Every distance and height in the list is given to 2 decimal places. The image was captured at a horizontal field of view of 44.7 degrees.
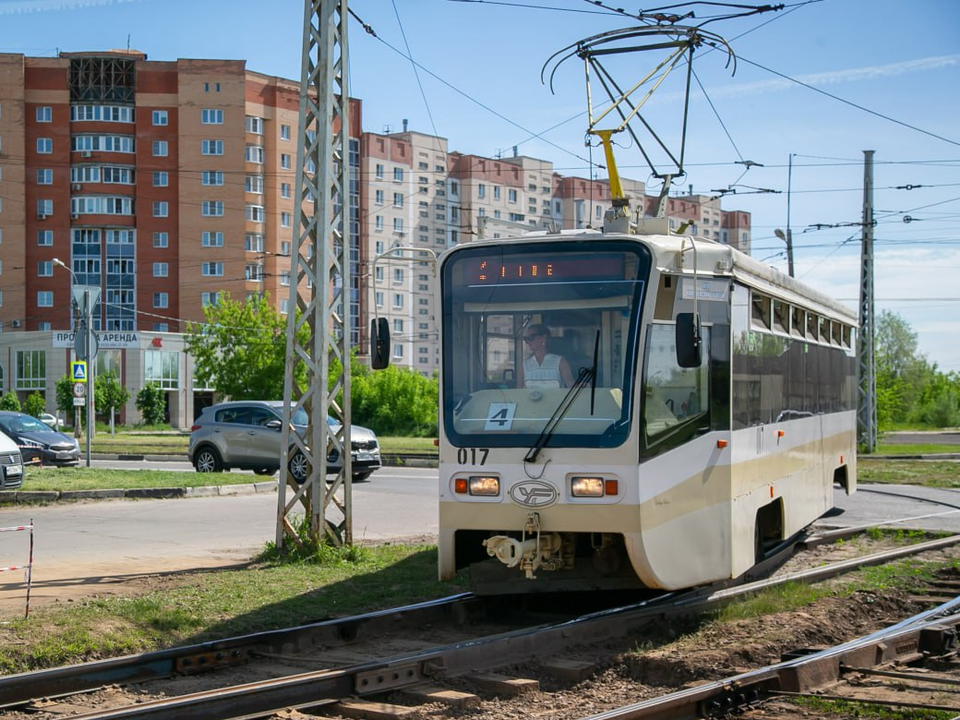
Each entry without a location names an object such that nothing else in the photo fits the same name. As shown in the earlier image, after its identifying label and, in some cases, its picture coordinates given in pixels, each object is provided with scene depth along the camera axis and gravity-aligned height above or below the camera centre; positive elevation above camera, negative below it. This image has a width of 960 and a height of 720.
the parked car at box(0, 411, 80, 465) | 30.08 -1.05
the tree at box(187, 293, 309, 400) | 65.31 +2.88
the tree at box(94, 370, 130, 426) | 75.31 +0.43
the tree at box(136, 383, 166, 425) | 81.06 -0.24
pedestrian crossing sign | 29.38 +0.75
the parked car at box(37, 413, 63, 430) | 61.20 -1.01
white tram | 8.53 -0.14
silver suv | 26.80 -0.93
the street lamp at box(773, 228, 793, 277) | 34.50 +4.49
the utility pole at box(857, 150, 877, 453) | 36.00 +2.02
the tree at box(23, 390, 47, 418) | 73.56 -0.19
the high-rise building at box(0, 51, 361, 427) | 84.06 +15.10
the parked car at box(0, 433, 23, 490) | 19.34 -1.09
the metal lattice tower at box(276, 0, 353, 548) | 12.43 +1.41
